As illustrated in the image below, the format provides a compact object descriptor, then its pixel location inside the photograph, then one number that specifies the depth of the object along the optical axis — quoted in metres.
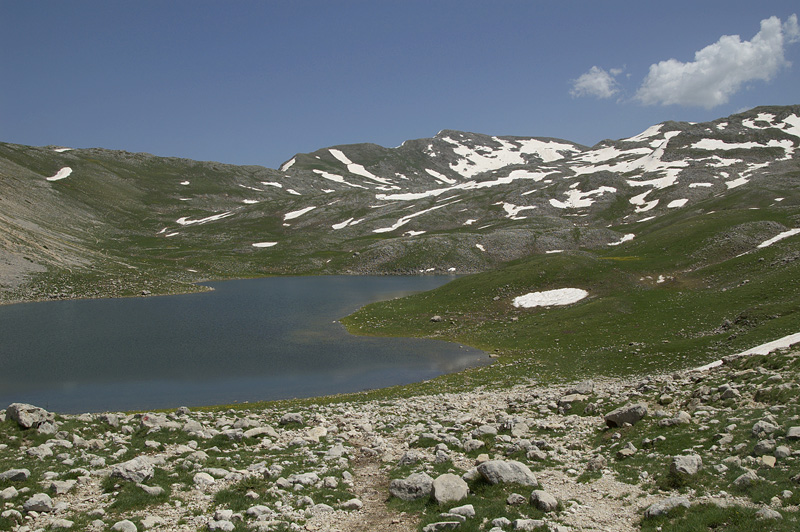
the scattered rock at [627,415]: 20.78
